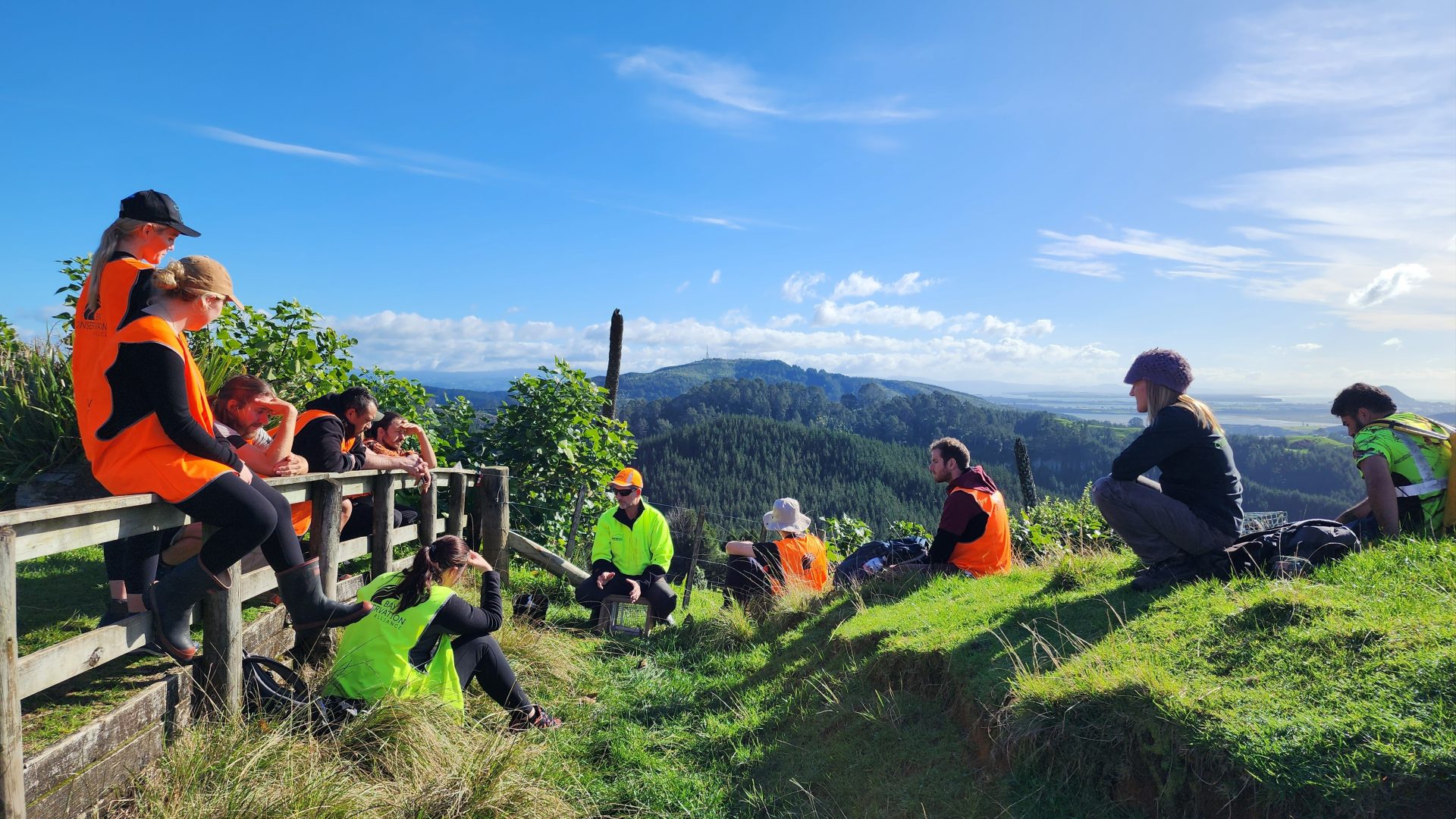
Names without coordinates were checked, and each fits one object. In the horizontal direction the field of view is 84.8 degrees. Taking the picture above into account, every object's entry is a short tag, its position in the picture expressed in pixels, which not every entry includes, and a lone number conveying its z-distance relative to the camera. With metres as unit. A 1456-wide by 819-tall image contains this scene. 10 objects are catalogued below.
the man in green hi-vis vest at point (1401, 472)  5.00
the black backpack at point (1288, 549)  4.60
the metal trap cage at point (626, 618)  7.55
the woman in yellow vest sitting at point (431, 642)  4.34
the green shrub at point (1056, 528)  10.81
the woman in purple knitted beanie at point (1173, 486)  4.78
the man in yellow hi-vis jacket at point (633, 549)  7.88
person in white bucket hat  8.55
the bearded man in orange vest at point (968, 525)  6.56
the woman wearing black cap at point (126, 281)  3.34
